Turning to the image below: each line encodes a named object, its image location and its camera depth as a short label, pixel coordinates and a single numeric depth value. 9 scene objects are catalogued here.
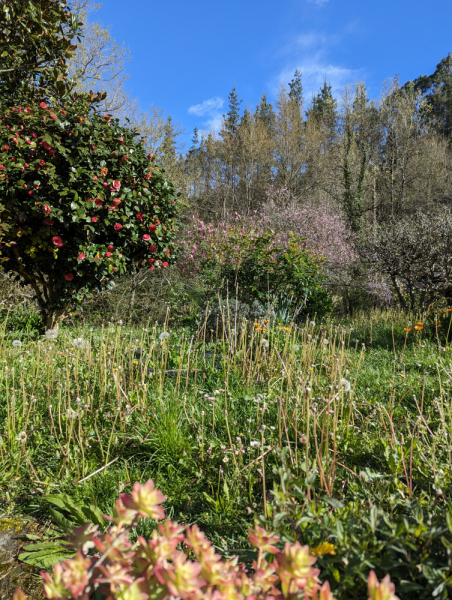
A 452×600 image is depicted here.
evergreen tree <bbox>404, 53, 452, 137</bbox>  26.04
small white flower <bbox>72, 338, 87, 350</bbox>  2.60
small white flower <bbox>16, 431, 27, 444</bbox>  1.71
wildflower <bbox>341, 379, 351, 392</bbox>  1.84
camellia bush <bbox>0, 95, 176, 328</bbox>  3.66
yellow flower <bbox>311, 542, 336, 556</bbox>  0.93
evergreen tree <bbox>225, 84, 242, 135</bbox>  30.80
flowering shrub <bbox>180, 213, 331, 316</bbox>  5.61
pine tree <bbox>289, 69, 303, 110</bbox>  34.25
